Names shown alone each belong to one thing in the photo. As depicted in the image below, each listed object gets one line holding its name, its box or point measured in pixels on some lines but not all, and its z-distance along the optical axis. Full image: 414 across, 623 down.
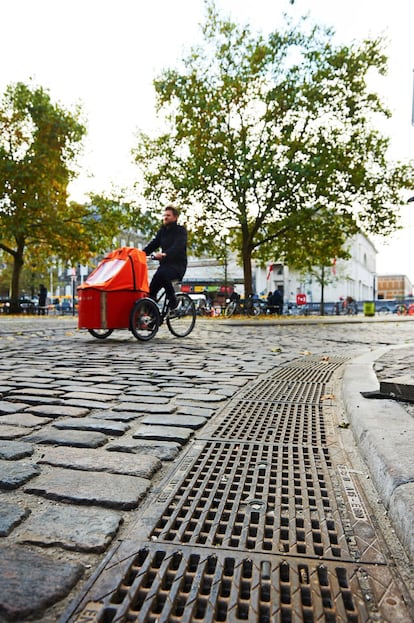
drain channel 1.29
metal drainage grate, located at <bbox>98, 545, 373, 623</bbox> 1.27
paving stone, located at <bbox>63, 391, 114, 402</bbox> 3.85
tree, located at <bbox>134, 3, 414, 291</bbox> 21.75
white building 71.25
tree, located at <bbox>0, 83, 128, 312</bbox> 25.39
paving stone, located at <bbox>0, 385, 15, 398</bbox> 3.97
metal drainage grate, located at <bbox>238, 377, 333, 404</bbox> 3.89
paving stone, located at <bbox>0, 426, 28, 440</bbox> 2.73
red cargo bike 8.14
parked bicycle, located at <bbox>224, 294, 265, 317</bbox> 25.36
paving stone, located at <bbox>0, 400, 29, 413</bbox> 3.37
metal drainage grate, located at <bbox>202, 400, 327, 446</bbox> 2.82
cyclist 8.78
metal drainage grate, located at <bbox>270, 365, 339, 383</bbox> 4.84
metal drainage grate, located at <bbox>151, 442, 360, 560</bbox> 1.64
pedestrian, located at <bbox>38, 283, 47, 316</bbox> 32.56
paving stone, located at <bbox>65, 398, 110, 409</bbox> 3.57
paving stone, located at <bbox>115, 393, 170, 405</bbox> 3.74
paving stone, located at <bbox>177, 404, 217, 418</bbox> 3.39
